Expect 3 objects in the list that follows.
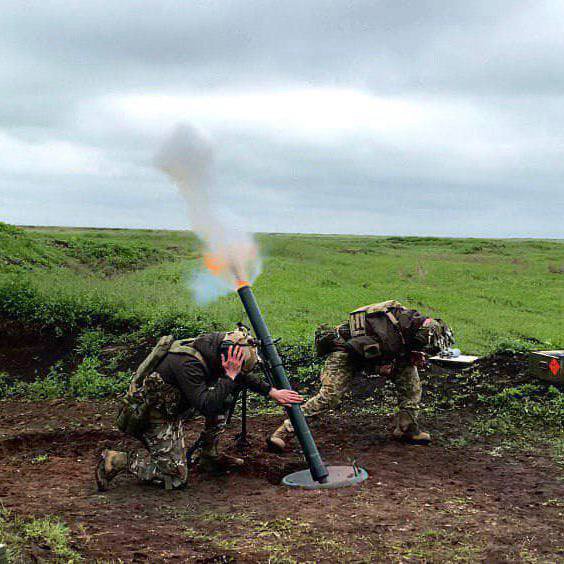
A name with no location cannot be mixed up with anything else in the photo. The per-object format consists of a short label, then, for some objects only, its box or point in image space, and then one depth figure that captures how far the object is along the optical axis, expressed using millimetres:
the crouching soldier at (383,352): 7395
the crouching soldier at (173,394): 6125
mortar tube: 6457
